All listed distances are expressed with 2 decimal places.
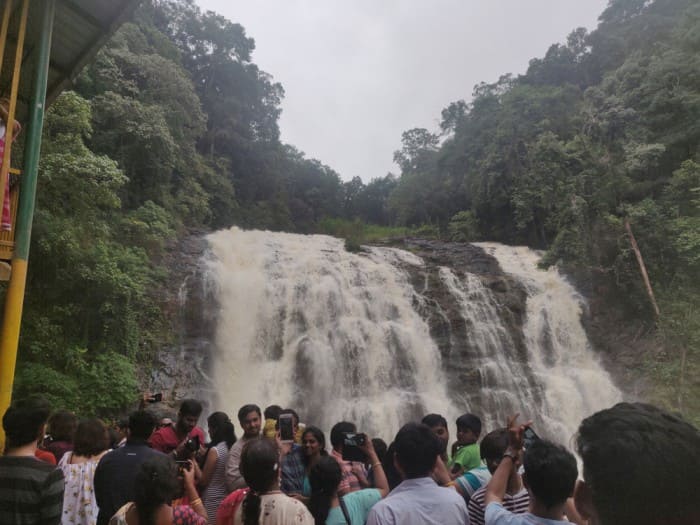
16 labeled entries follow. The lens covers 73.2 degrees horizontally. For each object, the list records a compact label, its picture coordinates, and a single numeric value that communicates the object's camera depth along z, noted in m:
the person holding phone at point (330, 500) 2.39
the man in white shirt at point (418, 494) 2.00
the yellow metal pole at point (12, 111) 4.04
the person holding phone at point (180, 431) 3.47
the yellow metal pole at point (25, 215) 3.92
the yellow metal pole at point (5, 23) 4.20
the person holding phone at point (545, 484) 1.67
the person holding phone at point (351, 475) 2.70
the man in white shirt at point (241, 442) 3.19
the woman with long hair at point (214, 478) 3.26
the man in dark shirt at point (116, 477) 2.56
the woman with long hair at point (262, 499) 1.98
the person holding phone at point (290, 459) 3.01
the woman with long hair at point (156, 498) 1.94
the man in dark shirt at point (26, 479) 2.22
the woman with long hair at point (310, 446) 3.08
